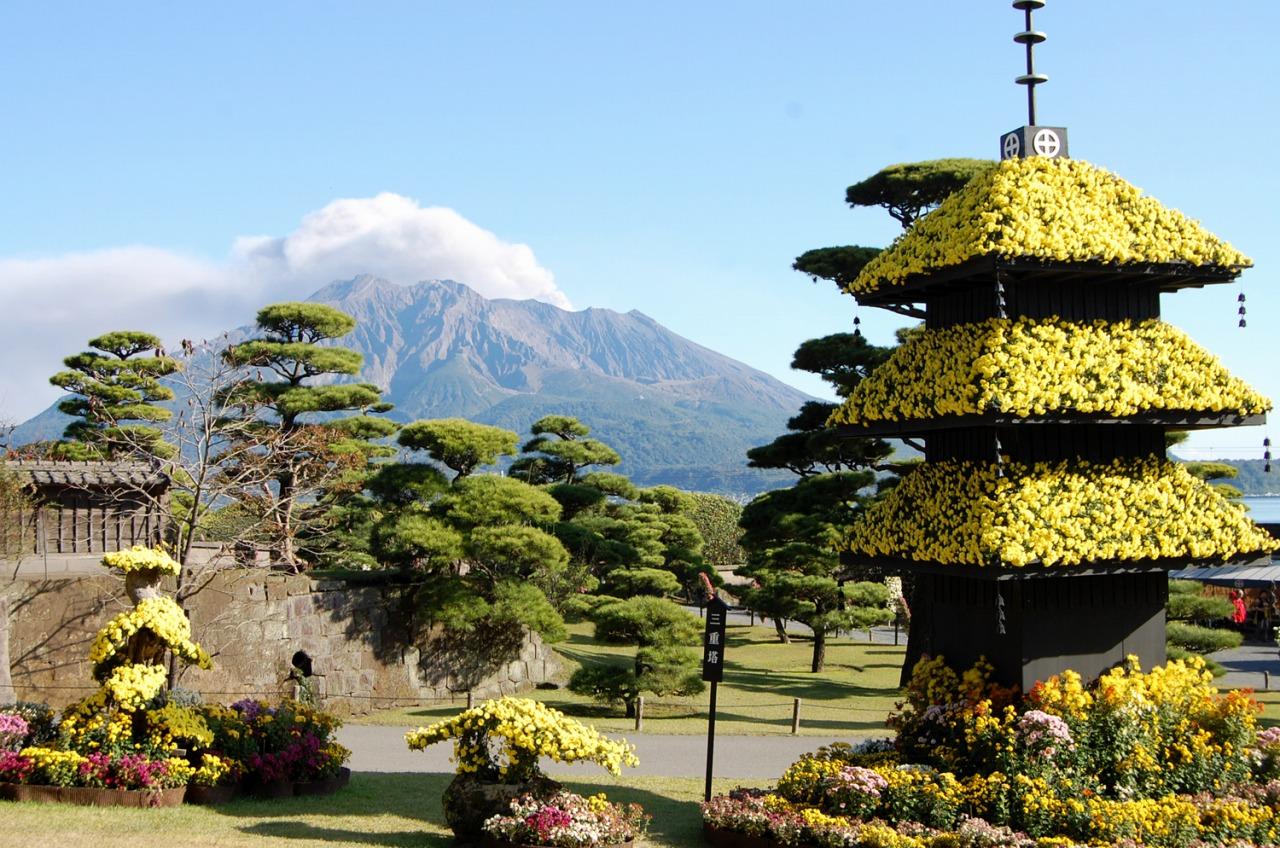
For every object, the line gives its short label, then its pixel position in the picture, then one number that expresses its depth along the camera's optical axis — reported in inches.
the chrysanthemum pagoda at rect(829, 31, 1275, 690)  532.7
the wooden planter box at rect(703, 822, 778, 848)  493.7
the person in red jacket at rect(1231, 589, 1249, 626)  1382.8
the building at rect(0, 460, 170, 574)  1010.1
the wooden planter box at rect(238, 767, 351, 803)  596.1
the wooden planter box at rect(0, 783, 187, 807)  533.6
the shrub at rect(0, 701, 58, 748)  576.0
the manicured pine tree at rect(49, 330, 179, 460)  1489.9
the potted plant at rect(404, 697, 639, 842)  489.7
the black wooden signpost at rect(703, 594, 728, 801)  569.6
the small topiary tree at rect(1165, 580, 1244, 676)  1034.7
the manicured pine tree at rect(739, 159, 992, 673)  1165.7
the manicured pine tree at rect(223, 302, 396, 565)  1208.2
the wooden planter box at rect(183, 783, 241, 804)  562.3
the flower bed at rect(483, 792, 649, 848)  464.4
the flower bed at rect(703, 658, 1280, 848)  475.5
